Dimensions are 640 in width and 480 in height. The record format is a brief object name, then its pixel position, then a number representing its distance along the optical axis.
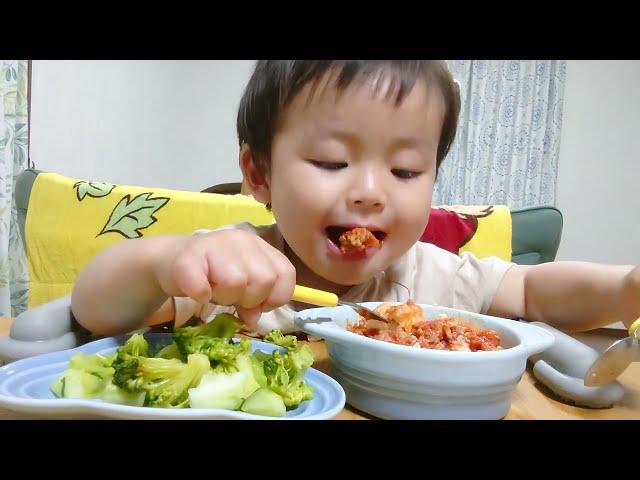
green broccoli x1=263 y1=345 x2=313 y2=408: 0.44
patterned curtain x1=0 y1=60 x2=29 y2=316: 1.79
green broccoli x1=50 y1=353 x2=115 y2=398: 0.44
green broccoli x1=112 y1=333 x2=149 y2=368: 0.44
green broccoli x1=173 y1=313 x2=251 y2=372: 0.46
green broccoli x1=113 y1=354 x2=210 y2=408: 0.42
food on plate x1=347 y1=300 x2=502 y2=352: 0.51
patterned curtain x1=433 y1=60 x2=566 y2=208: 2.73
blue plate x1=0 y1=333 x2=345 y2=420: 0.37
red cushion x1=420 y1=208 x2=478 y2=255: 1.32
